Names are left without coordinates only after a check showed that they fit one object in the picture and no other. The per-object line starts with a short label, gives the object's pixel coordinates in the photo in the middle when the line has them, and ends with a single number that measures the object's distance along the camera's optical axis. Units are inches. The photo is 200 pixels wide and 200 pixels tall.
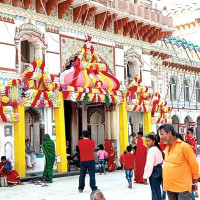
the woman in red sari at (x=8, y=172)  445.1
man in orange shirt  183.8
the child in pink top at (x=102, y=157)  532.4
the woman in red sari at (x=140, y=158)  433.7
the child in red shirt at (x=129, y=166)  390.3
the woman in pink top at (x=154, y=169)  254.8
